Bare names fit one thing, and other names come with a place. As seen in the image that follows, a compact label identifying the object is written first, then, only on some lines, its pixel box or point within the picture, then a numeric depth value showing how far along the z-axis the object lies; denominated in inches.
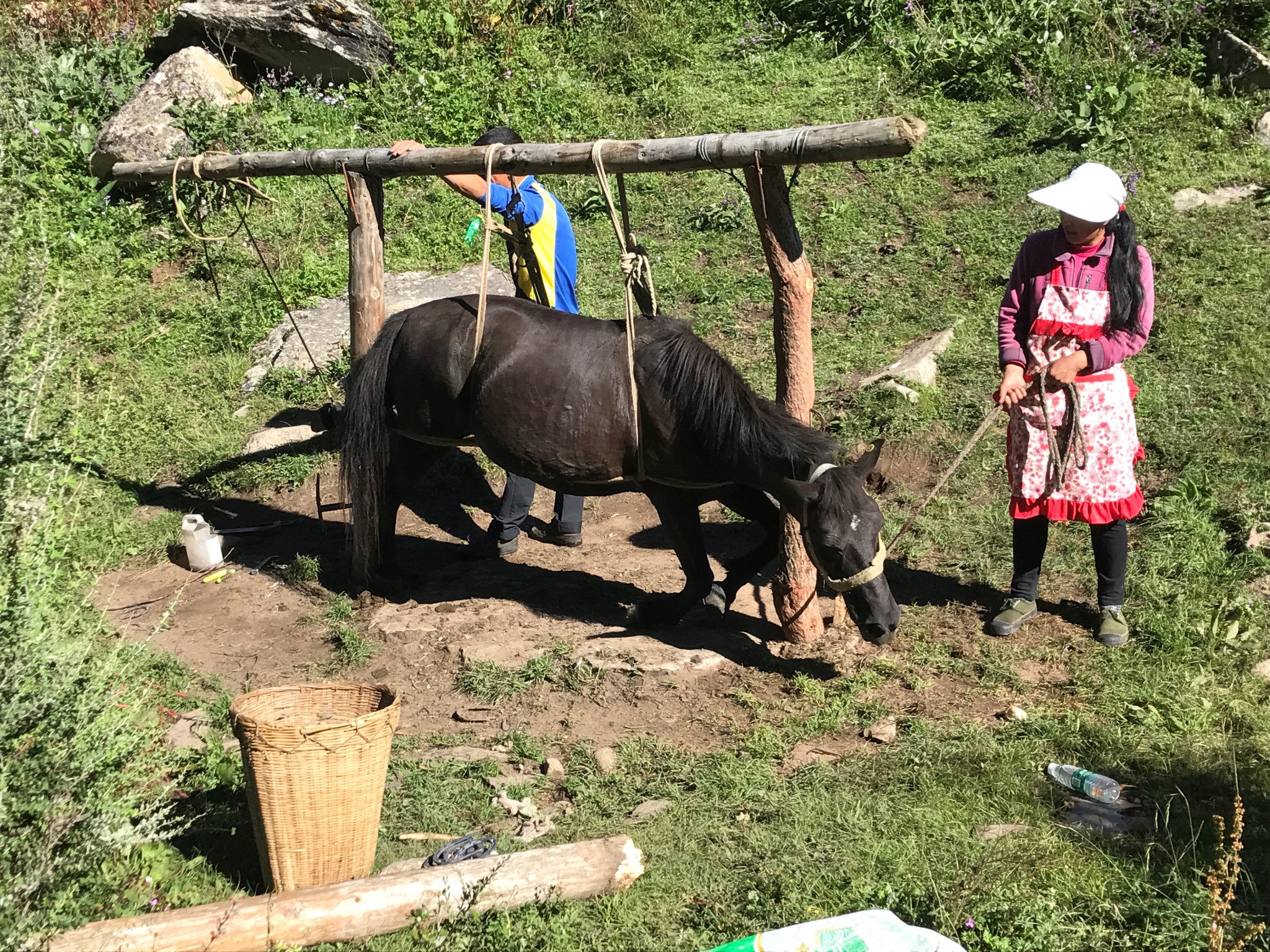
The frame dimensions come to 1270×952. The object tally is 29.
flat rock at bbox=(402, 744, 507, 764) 183.6
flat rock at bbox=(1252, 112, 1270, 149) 340.8
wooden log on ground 124.2
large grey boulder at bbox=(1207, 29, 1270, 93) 354.6
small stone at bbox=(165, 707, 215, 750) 187.3
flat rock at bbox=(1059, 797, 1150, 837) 147.6
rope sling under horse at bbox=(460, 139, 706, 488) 201.6
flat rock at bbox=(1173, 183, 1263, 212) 323.9
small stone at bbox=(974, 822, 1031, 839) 149.3
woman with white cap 188.4
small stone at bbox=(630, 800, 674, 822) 163.2
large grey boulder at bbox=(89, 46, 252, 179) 408.8
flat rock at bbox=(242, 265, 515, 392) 344.8
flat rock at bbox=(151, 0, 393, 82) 441.4
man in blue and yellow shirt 242.8
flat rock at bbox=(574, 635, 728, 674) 206.2
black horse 192.2
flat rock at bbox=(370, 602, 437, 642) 229.3
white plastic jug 265.4
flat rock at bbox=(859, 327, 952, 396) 283.3
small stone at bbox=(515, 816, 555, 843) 160.4
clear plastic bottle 154.8
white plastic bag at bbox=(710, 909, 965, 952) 114.2
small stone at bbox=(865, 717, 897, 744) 179.8
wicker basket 137.7
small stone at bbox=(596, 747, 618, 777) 178.2
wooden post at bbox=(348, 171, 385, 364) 249.9
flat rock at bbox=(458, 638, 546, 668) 214.1
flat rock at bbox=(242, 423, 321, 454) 315.0
